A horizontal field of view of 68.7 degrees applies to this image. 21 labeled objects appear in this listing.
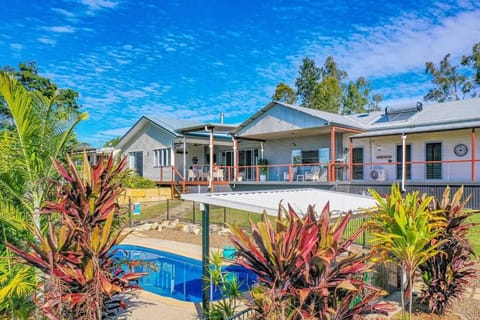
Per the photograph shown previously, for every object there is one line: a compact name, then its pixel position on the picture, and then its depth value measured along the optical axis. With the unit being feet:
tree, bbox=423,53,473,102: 133.15
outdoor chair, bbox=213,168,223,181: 82.23
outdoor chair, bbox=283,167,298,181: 73.27
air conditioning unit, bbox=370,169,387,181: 63.10
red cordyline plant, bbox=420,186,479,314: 19.80
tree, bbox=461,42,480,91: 120.16
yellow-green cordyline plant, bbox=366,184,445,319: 15.23
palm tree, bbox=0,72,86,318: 15.37
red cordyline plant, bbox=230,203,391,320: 11.06
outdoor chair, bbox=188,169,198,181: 86.43
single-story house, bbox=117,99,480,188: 59.77
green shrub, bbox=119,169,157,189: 17.79
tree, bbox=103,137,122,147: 163.33
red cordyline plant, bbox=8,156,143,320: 13.82
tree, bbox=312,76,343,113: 132.26
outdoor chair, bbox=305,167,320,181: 67.72
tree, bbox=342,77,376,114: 148.97
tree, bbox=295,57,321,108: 136.56
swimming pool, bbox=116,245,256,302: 31.30
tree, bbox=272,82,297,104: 138.12
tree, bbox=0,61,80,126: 91.97
